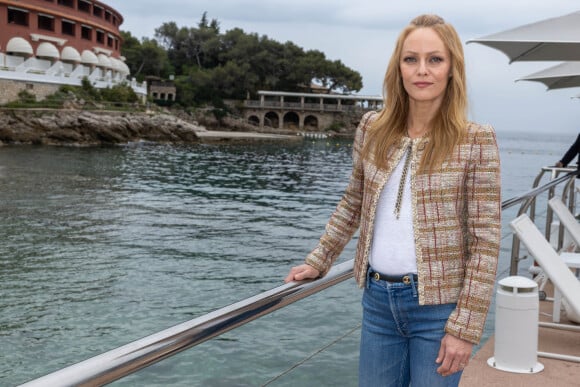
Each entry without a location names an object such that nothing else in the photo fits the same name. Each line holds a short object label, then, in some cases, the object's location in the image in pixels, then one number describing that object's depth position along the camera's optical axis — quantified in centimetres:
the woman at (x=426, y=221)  176
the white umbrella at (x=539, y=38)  480
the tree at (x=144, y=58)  8019
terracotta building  4744
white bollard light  362
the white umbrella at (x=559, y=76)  719
